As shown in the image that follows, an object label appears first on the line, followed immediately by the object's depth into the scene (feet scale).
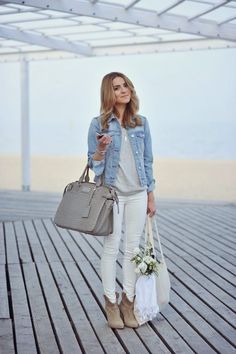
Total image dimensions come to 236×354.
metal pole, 41.81
